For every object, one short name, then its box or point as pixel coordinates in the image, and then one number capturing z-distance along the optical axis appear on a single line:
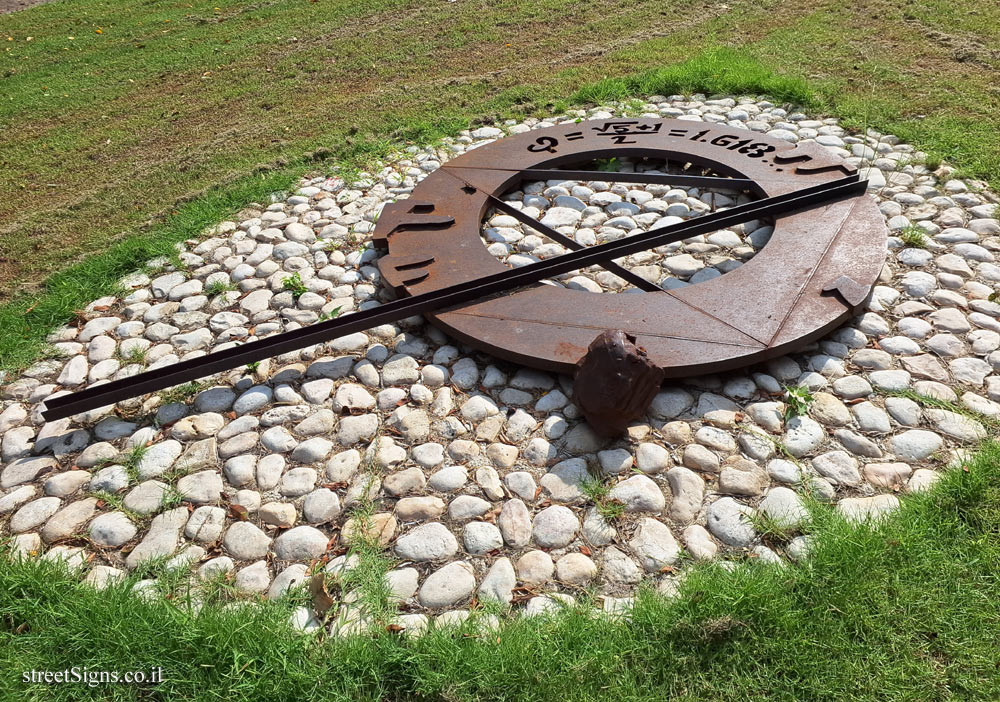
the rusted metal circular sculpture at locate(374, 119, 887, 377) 3.10
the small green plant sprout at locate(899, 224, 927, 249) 3.78
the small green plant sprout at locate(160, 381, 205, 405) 3.22
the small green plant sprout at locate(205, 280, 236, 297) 4.00
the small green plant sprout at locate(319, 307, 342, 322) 3.70
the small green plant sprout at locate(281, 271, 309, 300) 3.93
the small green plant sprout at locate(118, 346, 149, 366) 3.50
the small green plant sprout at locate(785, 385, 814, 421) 2.87
